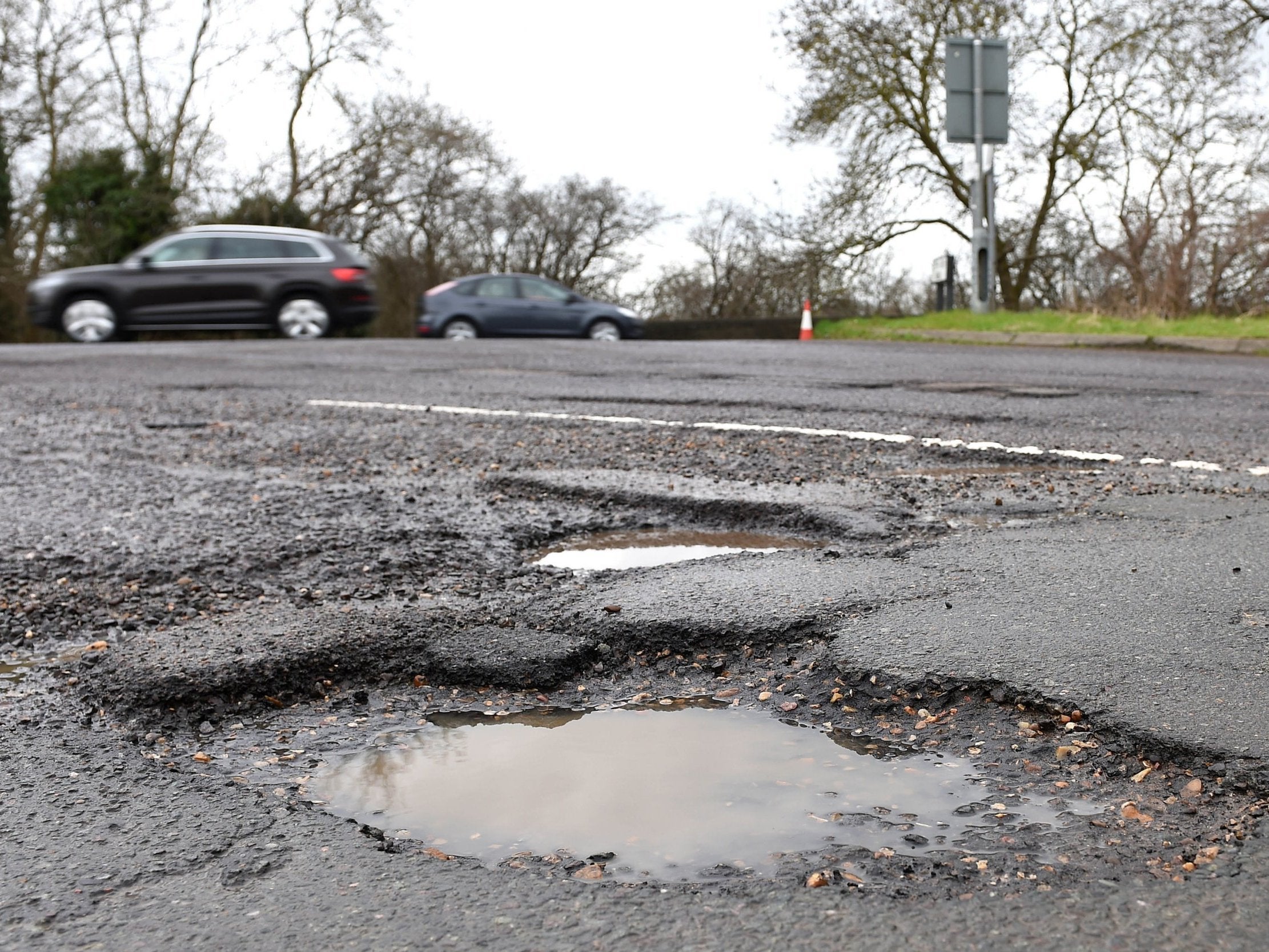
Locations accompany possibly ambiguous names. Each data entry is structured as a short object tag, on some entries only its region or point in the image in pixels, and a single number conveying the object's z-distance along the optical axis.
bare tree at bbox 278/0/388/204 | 31.91
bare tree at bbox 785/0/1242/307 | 23.98
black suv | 16.80
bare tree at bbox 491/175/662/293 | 40.97
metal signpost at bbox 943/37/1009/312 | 17.70
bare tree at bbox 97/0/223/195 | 30.98
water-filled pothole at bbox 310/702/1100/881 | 1.84
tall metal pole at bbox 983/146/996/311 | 18.28
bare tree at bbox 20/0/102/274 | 29.66
